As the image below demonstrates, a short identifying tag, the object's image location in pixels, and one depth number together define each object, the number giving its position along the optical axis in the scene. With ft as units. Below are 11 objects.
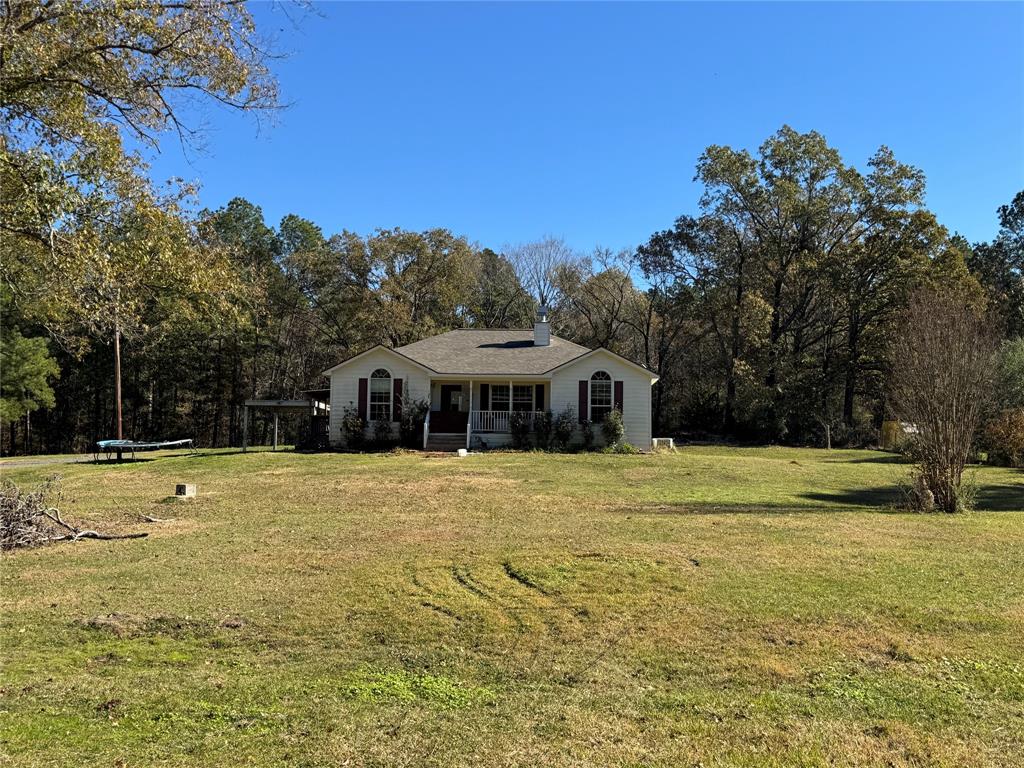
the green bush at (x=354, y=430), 83.05
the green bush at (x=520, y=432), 83.46
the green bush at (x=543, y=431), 82.84
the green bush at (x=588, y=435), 82.69
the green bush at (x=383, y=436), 82.89
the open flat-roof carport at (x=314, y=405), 84.59
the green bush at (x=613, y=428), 81.76
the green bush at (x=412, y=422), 82.74
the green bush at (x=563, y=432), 82.69
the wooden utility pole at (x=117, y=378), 97.02
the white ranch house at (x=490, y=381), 84.94
